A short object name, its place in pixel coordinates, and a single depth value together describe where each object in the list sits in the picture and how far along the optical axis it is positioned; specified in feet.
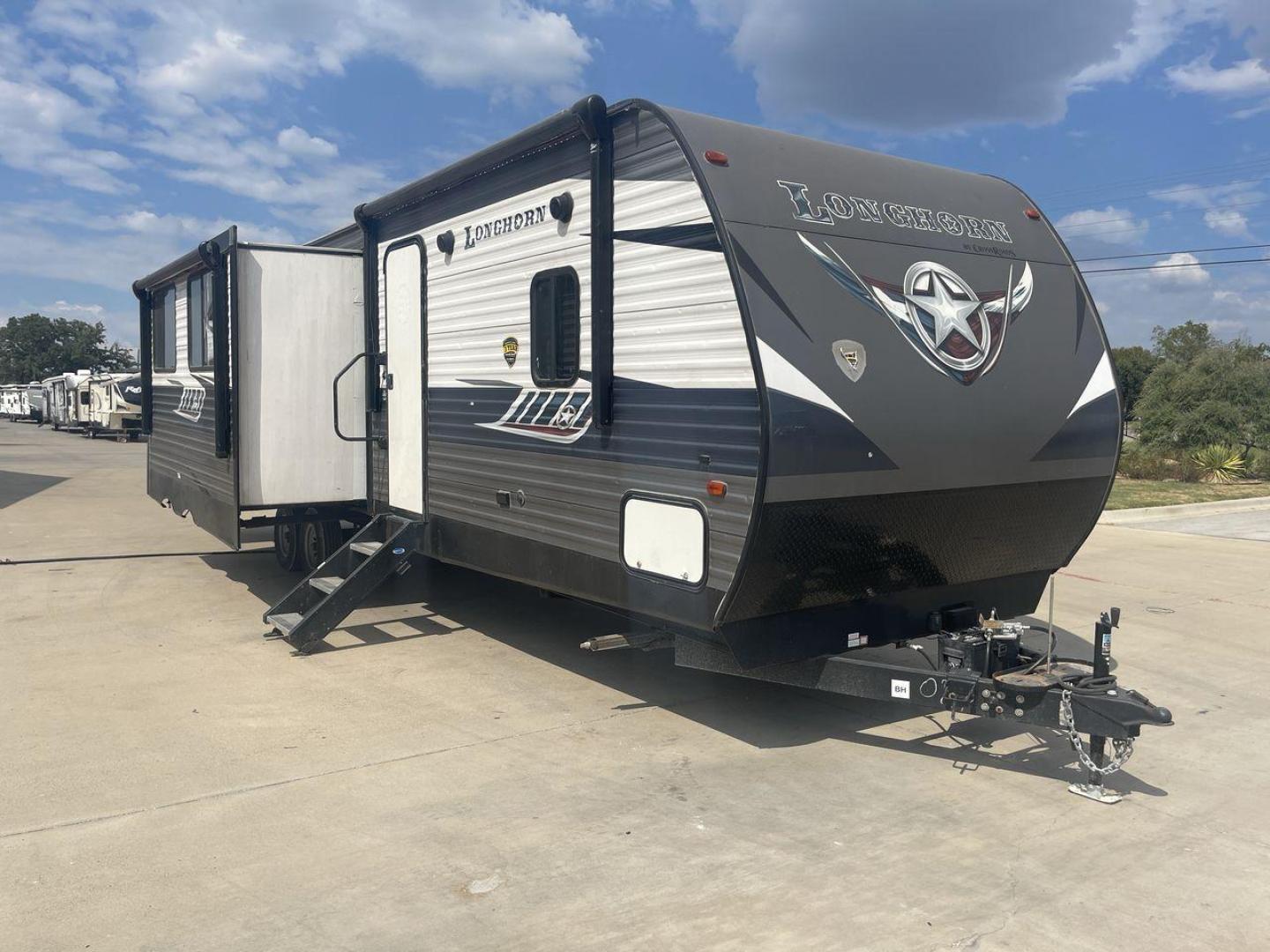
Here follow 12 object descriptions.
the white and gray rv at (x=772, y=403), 16.02
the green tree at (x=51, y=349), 318.86
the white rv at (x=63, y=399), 136.26
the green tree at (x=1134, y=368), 192.34
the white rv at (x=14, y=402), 192.75
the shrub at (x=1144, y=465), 74.08
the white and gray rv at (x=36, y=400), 170.60
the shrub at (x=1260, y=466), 74.79
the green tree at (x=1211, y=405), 76.59
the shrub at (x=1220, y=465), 72.33
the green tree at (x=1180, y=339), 130.41
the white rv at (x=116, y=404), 111.86
